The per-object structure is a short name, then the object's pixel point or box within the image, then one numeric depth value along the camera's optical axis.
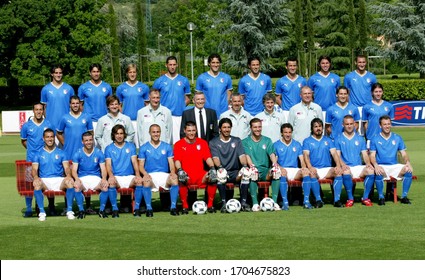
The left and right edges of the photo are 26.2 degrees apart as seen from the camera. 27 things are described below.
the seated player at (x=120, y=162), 12.59
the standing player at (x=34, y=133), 13.49
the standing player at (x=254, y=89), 14.41
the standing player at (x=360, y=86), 14.83
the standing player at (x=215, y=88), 14.19
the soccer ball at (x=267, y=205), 12.73
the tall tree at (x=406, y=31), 58.84
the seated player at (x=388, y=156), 13.20
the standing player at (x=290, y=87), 14.50
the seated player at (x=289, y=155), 13.07
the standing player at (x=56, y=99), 13.96
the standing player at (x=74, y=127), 13.30
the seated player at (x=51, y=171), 12.51
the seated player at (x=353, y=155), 13.08
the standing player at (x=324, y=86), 14.53
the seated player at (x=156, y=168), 12.50
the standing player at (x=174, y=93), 14.28
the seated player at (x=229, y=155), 12.82
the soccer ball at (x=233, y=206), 12.62
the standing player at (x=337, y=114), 13.90
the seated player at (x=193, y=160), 12.66
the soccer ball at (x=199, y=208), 12.53
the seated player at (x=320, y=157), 12.98
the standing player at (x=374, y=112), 14.10
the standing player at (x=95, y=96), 14.02
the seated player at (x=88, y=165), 12.68
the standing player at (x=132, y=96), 14.17
